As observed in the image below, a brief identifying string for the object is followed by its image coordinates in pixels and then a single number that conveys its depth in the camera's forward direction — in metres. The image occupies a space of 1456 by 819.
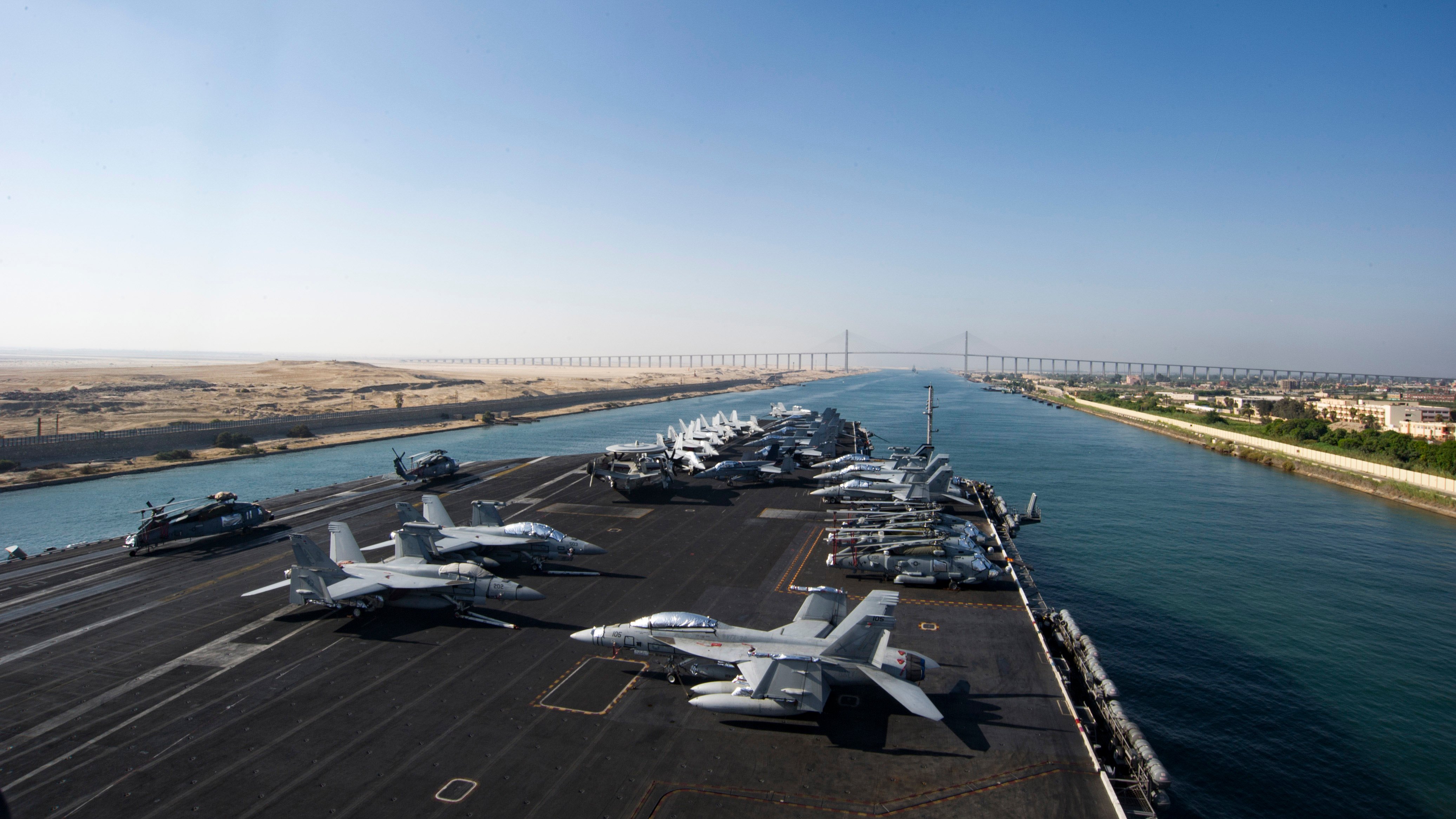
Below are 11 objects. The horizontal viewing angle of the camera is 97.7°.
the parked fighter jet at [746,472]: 66.94
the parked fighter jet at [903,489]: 51.47
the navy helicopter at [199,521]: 43.25
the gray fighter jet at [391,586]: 31.75
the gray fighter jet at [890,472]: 54.25
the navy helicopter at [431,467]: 66.56
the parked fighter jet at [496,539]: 38.38
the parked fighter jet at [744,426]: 116.69
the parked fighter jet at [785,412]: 134.12
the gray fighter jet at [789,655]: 22.47
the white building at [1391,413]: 133.25
